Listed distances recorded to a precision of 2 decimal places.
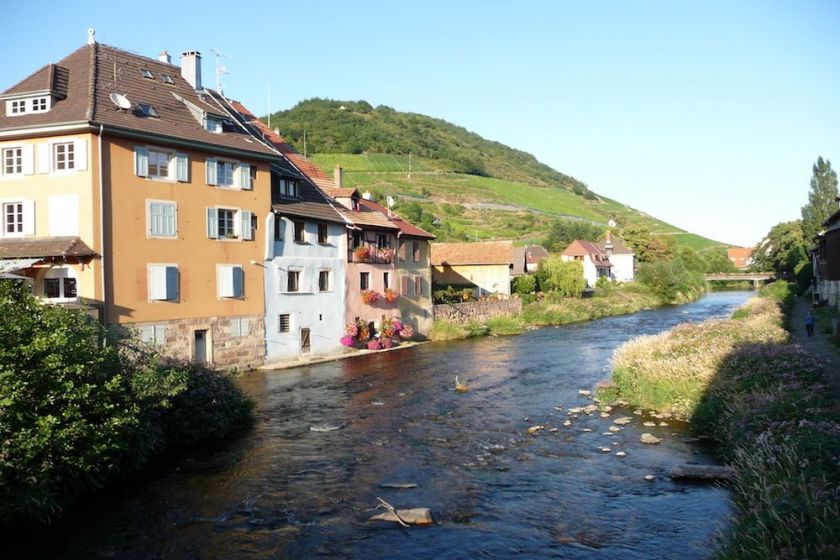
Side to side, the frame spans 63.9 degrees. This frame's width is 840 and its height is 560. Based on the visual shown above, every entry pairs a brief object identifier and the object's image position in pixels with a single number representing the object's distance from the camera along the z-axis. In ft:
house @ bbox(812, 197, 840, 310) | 97.09
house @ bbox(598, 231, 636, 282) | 341.82
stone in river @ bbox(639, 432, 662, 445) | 55.26
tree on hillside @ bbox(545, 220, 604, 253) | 382.63
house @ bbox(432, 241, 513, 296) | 186.60
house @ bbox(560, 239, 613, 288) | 306.96
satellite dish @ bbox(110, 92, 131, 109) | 86.38
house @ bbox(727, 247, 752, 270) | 539.29
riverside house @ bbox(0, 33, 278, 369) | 81.00
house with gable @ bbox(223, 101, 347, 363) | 104.12
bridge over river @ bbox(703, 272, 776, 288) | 338.95
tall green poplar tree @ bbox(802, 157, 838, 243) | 260.83
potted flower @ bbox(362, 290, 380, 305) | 121.80
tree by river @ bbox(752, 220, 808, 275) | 275.39
